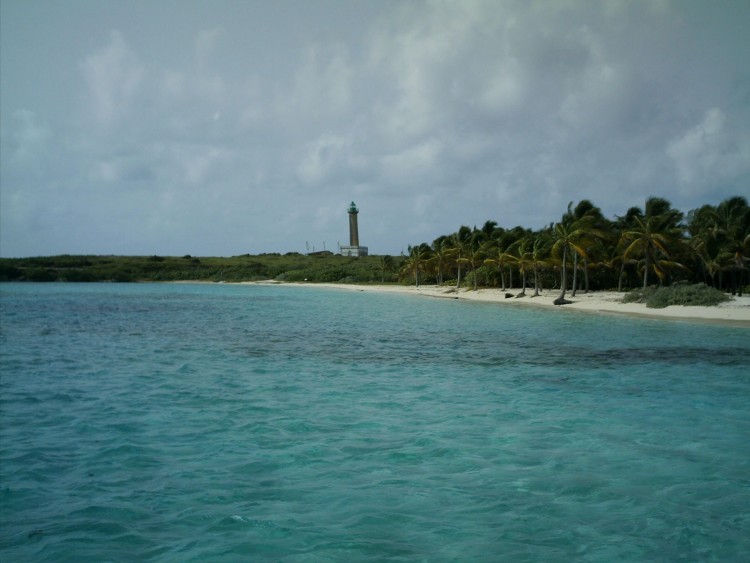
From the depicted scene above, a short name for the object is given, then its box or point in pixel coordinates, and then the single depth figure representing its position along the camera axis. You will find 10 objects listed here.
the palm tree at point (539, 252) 56.22
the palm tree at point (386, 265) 114.53
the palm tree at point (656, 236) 49.25
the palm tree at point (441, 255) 86.18
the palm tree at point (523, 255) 60.06
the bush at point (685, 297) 41.31
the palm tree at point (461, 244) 80.44
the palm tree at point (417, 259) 91.74
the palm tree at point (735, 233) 49.78
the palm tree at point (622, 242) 54.50
